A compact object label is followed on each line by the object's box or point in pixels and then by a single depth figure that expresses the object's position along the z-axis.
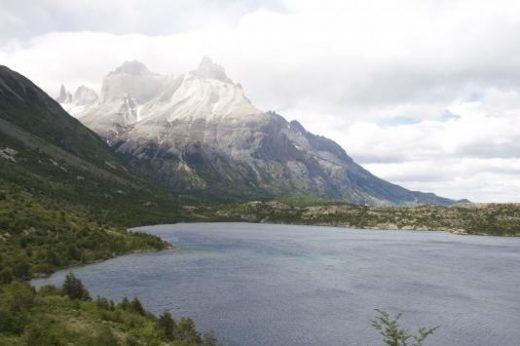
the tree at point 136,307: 78.51
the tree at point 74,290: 80.94
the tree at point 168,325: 68.91
